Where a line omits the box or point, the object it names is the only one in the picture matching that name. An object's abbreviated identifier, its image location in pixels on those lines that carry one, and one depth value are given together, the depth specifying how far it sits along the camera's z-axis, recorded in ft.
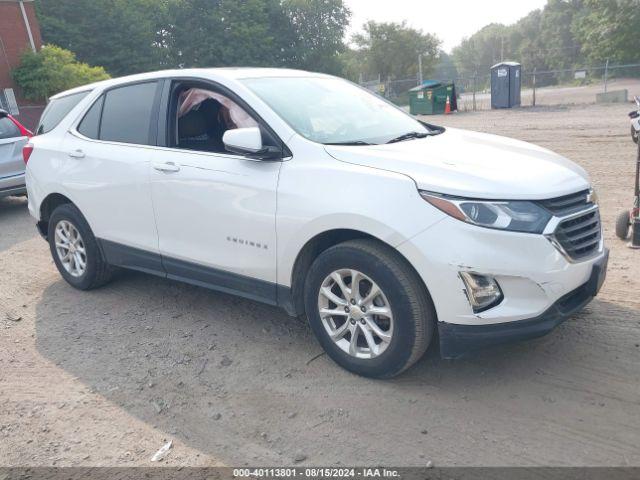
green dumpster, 83.97
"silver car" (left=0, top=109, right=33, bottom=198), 28.19
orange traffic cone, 83.35
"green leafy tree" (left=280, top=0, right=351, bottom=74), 193.98
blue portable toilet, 80.74
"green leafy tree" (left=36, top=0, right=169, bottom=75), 130.62
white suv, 9.81
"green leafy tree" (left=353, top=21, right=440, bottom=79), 213.05
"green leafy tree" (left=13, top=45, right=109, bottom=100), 81.35
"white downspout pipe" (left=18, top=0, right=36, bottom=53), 87.56
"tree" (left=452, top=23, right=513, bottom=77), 374.22
